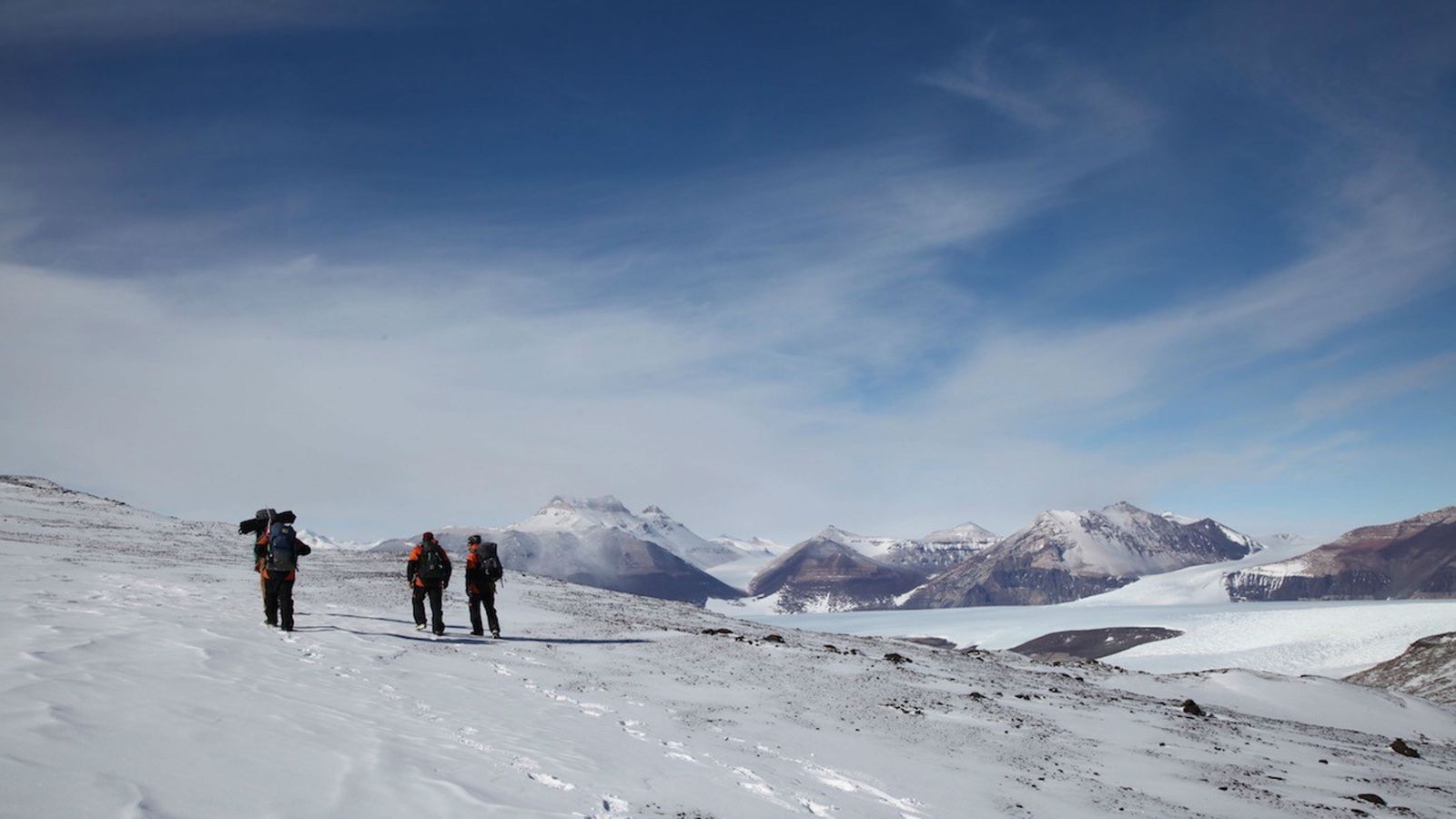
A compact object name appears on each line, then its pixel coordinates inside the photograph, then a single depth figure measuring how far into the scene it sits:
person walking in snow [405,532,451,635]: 20.52
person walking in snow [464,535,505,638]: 20.27
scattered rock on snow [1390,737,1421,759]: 16.05
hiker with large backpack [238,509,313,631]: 17.59
